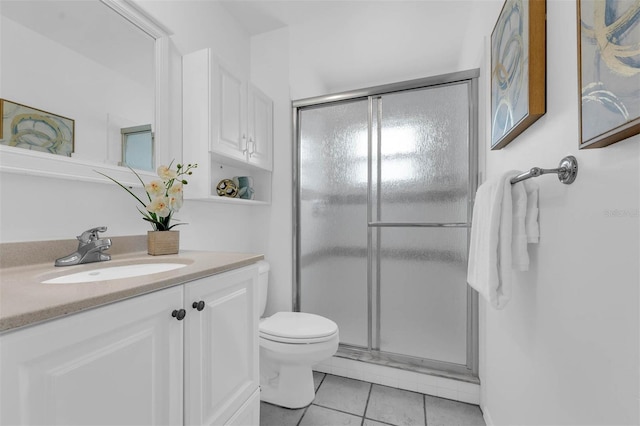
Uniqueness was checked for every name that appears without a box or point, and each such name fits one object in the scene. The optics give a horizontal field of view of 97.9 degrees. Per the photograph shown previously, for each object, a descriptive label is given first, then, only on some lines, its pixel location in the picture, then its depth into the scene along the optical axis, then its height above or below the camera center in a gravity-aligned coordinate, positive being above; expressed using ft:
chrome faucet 3.31 -0.45
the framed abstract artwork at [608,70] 1.56 +0.90
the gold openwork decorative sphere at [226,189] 6.03 +0.51
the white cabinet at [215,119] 5.00 +1.79
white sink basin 3.02 -0.74
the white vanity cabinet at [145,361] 1.66 -1.18
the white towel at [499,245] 3.00 -0.35
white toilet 4.87 -2.48
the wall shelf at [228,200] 5.18 +0.24
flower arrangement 4.09 +0.21
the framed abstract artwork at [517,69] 2.80 +1.68
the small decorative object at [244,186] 6.37 +0.61
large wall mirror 3.06 +1.78
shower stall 5.81 -0.13
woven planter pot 4.12 -0.46
